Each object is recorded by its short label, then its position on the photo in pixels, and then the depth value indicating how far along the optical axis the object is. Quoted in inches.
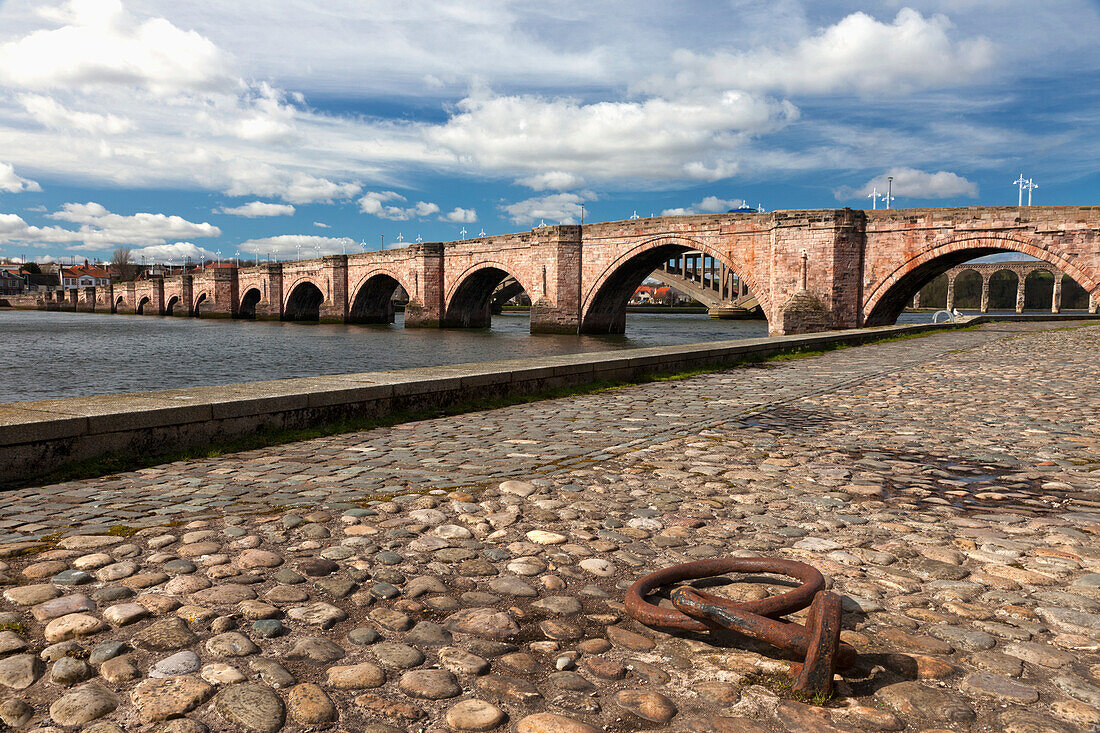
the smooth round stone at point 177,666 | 75.1
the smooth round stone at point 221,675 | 73.7
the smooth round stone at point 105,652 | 77.2
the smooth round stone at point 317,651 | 79.6
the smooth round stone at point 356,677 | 74.1
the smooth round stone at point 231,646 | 79.7
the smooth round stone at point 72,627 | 82.5
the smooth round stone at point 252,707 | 66.7
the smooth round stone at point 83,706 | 66.4
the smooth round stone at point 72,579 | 98.6
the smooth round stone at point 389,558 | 110.3
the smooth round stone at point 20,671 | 72.1
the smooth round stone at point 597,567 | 107.3
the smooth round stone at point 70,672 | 73.1
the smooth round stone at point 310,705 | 67.8
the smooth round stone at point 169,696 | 68.0
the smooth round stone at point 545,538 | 120.8
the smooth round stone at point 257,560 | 107.0
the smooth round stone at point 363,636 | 83.8
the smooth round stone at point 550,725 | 66.9
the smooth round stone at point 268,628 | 84.8
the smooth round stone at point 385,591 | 97.1
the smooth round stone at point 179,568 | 103.5
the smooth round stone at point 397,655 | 78.7
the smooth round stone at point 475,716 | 67.6
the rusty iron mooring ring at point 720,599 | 79.7
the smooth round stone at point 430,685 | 73.0
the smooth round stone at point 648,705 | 69.4
